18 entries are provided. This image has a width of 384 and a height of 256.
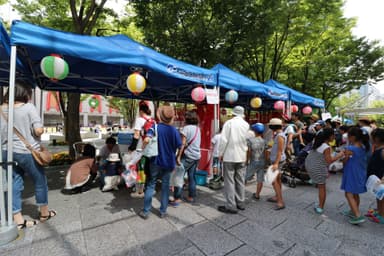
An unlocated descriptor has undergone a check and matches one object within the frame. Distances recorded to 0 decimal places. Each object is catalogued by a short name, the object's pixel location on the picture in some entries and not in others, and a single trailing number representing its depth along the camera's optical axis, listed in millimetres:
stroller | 4555
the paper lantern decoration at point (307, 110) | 8025
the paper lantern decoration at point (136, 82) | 2997
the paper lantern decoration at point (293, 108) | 6994
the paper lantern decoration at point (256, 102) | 5688
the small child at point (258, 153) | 3414
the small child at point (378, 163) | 2693
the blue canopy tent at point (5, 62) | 2201
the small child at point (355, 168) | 2697
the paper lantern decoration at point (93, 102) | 11975
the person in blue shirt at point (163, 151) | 2619
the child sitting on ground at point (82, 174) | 3572
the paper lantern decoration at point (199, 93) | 3871
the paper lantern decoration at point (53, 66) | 2387
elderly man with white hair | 2900
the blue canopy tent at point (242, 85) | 4391
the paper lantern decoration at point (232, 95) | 4488
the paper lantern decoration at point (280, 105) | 6188
